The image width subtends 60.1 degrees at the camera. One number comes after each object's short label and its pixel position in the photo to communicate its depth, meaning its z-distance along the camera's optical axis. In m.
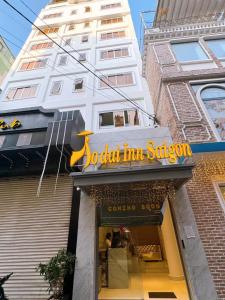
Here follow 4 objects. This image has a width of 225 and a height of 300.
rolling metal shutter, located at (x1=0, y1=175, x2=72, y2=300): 5.80
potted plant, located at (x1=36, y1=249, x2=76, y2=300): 5.10
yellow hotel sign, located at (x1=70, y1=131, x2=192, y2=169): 5.95
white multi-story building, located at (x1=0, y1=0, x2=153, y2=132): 10.16
